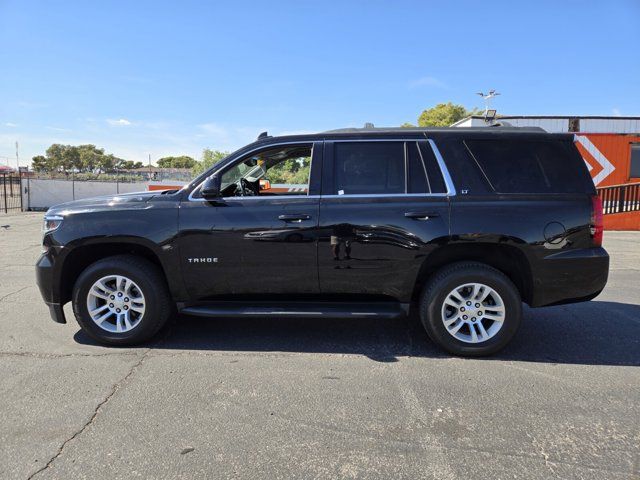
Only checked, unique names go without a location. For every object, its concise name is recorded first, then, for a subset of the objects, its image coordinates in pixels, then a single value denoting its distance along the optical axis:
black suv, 3.99
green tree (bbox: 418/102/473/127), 55.54
